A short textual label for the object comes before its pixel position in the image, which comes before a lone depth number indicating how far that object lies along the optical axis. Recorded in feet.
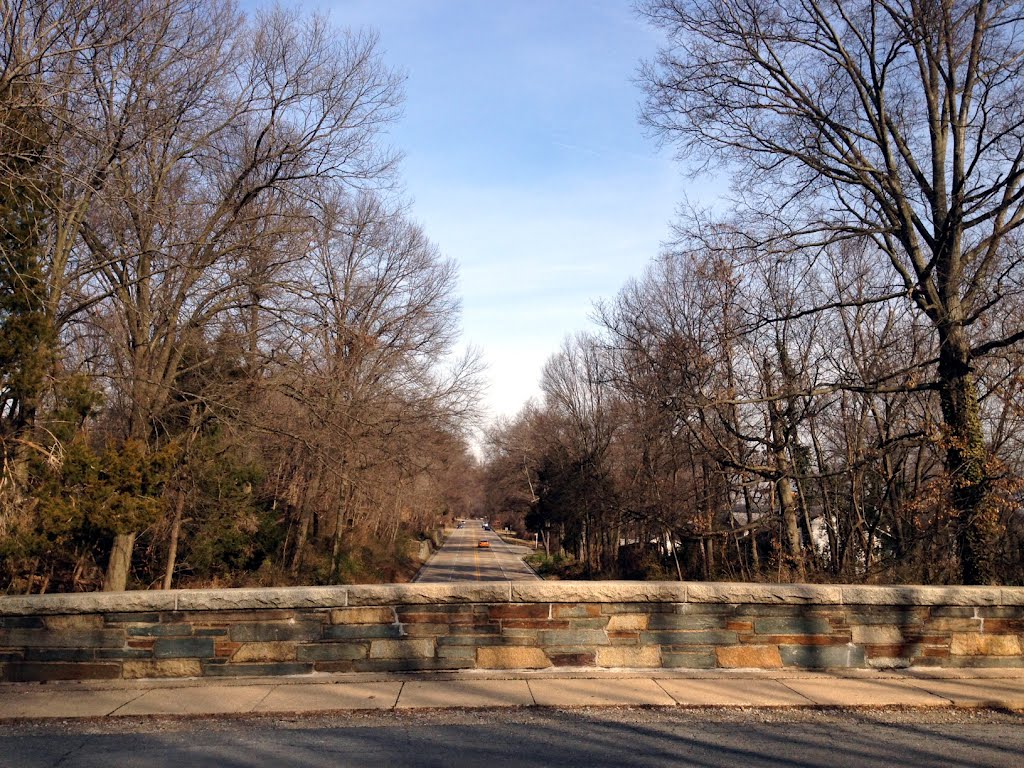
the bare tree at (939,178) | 39.88
